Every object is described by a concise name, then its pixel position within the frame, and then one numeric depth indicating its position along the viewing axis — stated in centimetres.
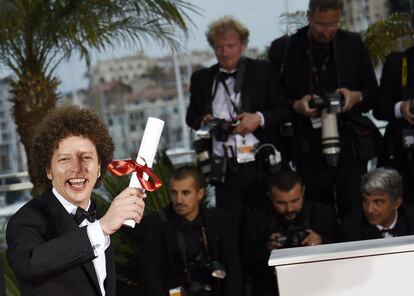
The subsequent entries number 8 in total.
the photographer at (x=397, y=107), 791
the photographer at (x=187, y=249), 752
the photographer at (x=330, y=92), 799
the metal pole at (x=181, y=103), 1541
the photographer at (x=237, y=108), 806
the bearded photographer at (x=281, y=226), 769
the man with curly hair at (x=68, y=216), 387
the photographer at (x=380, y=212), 762
